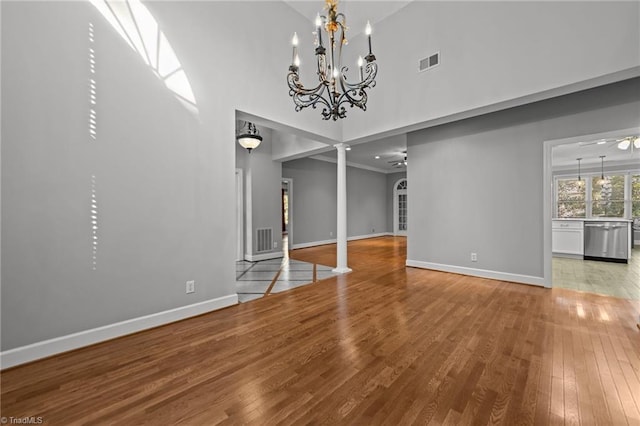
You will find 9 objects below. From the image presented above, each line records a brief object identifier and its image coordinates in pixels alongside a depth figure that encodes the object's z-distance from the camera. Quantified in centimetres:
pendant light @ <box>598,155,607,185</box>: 822
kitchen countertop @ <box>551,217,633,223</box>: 553
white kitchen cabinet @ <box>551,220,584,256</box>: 588
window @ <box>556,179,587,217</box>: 849
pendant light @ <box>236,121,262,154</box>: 543
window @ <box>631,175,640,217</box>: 785
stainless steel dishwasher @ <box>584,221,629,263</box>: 543
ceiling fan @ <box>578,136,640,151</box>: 560
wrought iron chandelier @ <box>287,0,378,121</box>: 229
